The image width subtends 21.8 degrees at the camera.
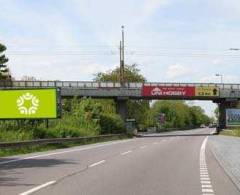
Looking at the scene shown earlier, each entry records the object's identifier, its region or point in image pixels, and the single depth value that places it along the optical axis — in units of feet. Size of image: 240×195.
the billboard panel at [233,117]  291.38
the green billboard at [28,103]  163.04
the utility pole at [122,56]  292.98
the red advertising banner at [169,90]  275.59
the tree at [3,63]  325.66
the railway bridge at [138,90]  270.05
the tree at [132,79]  381.81
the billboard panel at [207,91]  274.36
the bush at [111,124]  240.57
